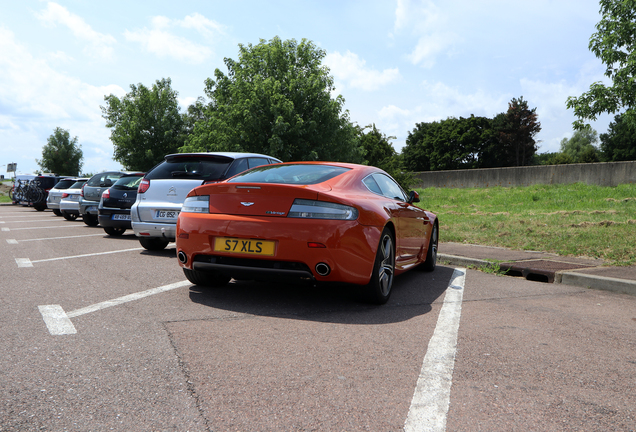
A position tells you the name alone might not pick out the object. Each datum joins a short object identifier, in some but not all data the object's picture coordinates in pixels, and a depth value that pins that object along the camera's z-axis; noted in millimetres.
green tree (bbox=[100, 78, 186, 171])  49938
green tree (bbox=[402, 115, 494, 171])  73875
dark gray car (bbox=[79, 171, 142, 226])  14266
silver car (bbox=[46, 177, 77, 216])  20169
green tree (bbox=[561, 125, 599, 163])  85625
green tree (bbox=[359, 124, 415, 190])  30234
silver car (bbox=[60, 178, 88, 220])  17266
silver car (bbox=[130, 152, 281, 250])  8055
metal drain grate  7082
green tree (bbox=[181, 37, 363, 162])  29297
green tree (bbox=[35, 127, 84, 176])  75438
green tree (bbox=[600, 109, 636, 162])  64188
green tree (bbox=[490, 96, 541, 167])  68188
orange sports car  4484
